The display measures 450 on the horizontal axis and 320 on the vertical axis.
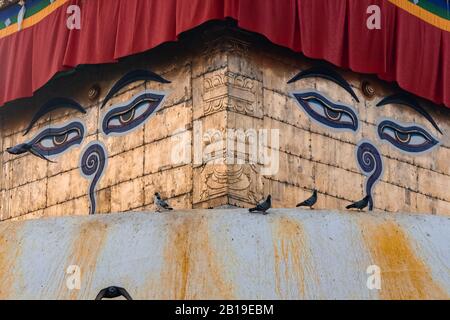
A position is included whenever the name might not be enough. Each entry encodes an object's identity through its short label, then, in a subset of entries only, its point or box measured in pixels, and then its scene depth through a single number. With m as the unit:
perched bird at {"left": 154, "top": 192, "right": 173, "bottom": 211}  20.77
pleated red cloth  23.02
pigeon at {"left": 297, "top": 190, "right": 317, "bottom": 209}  21.48
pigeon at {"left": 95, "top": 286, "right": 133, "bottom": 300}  17.86
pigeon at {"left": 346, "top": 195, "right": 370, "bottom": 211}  21.47
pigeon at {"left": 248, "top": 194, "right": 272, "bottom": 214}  19.78
